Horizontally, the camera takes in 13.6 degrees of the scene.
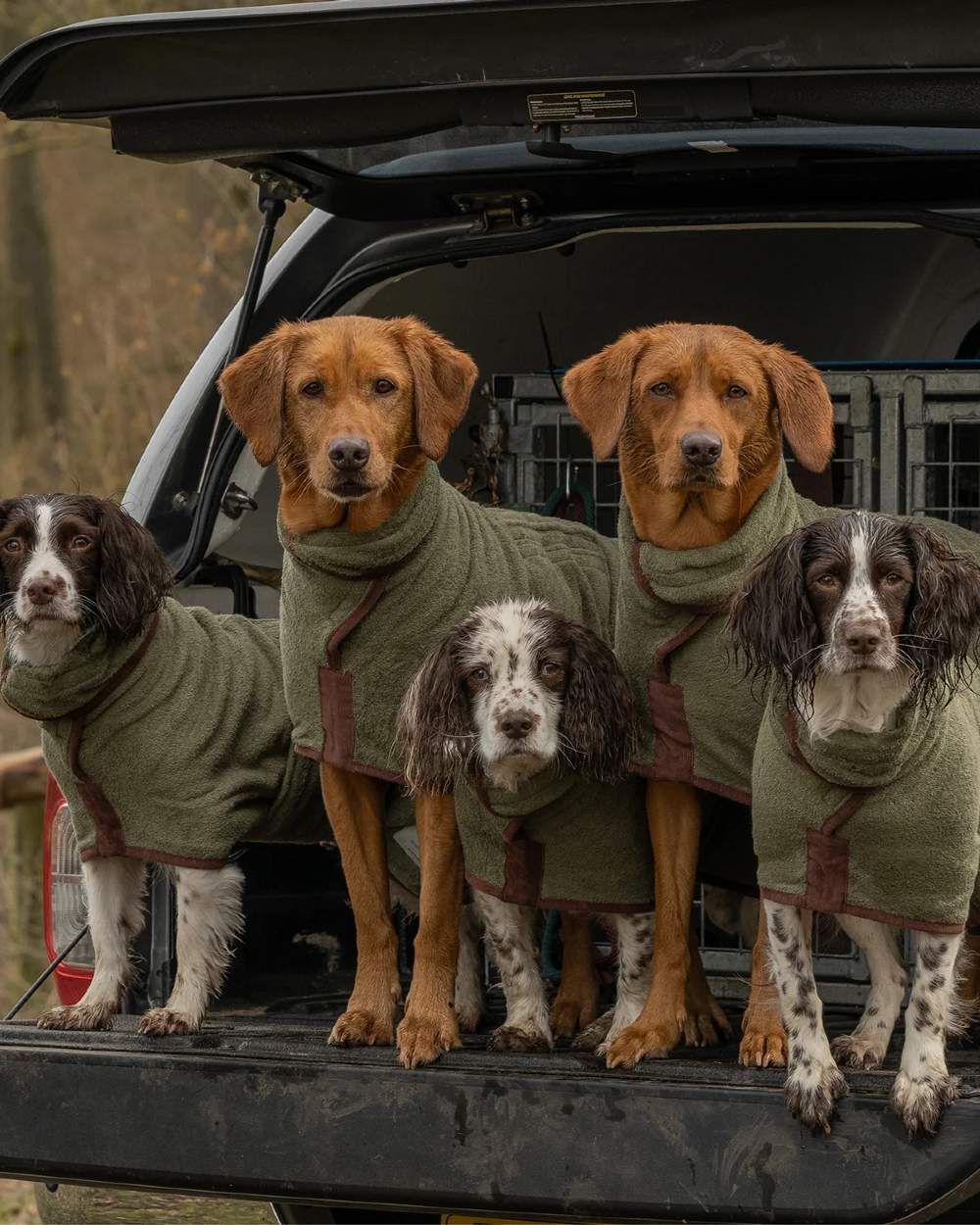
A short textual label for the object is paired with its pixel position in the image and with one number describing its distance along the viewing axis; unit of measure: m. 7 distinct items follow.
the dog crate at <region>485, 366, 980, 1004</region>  9.00
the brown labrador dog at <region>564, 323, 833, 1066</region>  8.00
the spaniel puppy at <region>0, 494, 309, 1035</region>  8.40
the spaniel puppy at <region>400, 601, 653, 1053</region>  7.88
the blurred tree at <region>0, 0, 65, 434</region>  30.89
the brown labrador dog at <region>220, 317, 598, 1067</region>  8.30
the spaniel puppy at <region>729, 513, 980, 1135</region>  6.86
